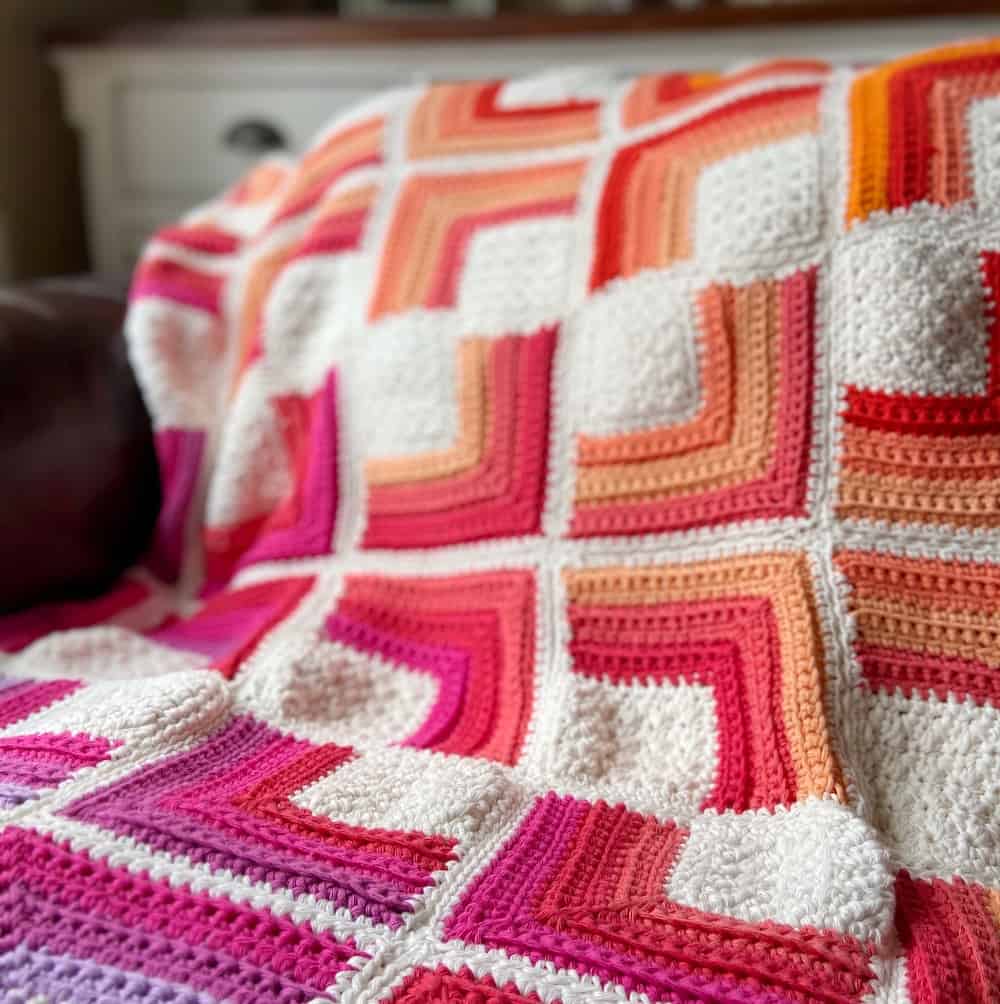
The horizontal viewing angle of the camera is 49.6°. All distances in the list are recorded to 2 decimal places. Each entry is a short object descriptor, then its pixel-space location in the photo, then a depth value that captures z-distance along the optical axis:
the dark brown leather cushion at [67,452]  0.87
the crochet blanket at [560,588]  0.55
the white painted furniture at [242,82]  1.18
